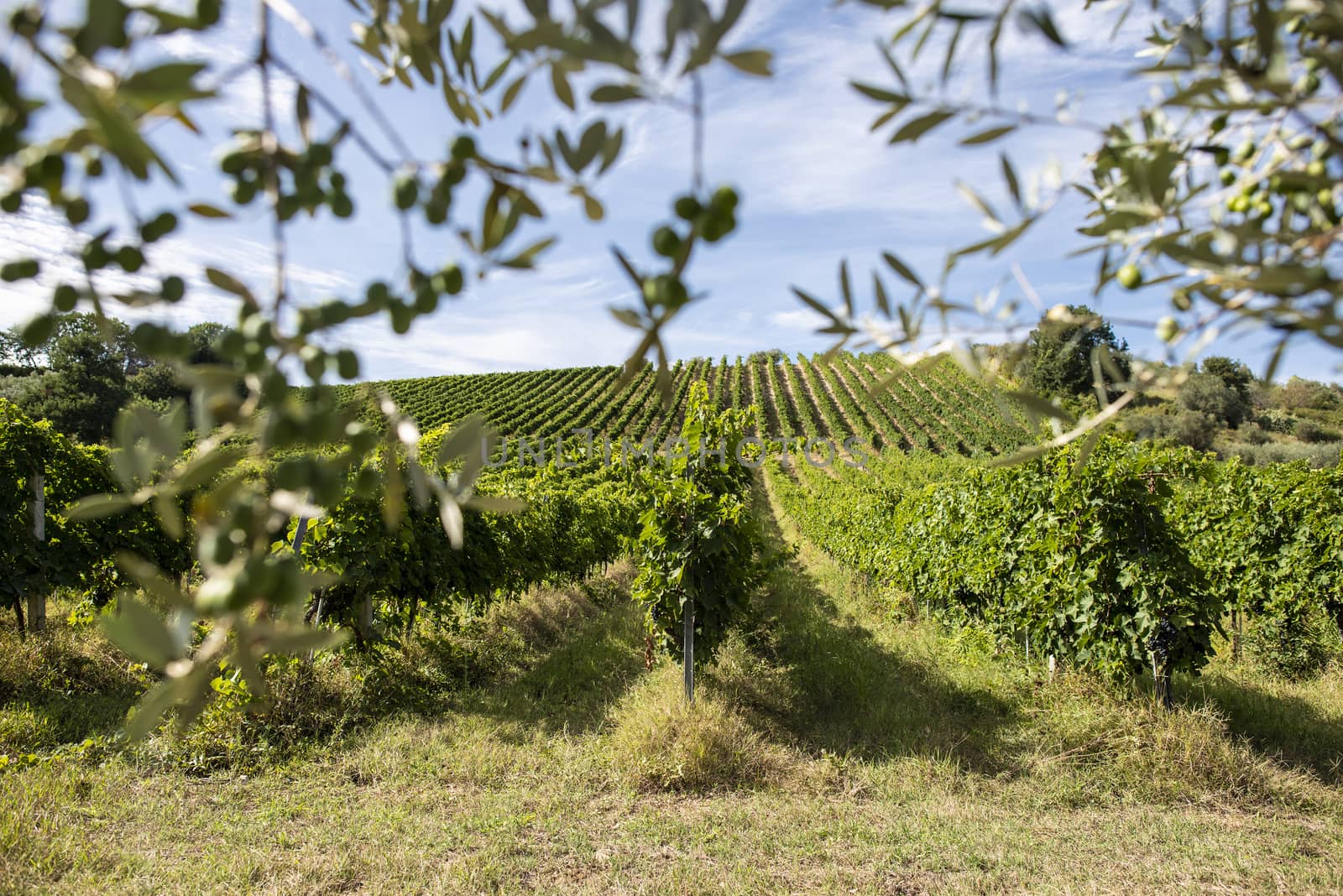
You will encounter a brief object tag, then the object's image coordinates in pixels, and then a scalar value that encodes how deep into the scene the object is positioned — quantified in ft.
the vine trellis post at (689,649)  19.52
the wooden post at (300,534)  17.75
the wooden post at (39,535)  23.22
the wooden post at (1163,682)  17.56
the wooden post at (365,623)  20.70
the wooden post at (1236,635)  25.08
